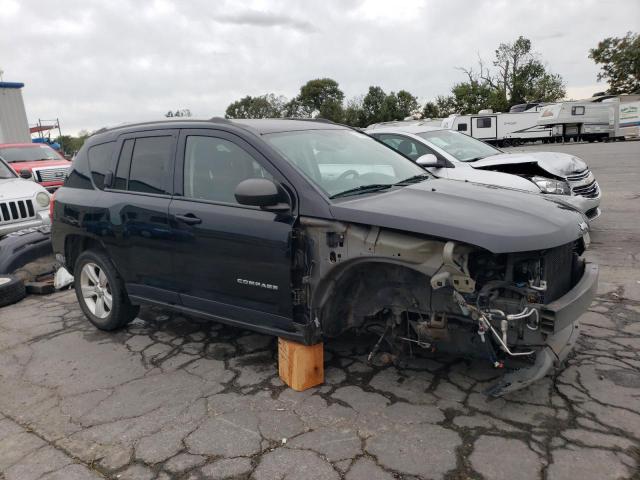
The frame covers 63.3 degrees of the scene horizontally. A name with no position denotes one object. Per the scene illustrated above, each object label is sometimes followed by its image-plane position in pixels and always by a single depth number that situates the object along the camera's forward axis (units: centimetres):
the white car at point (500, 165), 647
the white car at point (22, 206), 714
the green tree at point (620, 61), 4997
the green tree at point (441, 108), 6283
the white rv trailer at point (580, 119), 3278
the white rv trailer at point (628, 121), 3331
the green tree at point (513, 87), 6053
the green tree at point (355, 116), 6994
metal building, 1880
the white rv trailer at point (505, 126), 3525
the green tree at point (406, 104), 6775
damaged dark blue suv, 283
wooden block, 342
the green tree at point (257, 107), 7456
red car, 1253
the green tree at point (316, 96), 8038
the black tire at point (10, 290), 571
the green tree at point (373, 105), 6856
